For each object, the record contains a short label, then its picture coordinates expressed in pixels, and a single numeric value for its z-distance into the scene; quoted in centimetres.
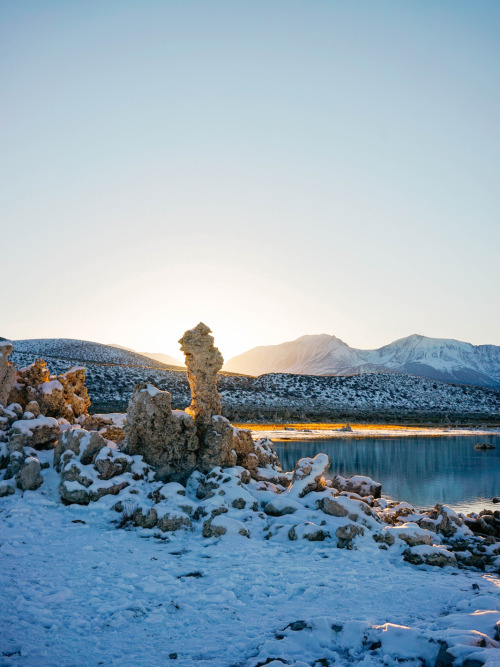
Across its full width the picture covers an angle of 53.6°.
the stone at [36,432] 1622
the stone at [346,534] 1193
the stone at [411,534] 1242
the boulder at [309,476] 1579
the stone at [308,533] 1243
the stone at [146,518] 1281
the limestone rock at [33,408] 1870
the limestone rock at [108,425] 1920
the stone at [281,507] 1462
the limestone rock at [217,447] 1738
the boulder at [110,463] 1497
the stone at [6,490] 1407
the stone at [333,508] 1371
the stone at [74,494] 1406
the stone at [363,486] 1997
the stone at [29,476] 1452
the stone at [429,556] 1124
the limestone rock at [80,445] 1548
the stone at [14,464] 1506
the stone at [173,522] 1270
